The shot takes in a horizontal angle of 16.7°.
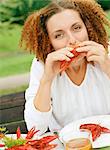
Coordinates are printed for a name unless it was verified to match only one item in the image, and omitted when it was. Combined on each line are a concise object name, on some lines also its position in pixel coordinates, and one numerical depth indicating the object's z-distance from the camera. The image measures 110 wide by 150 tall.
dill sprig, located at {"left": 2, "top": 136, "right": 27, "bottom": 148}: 1.46
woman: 1.75
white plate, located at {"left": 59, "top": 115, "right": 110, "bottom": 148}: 1.44
